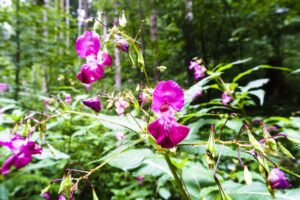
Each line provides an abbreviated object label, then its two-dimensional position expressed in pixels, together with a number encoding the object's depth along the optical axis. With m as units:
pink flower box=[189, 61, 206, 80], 0.47
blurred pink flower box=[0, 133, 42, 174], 0.14
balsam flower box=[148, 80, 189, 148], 0.10
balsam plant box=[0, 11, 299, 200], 0.10
